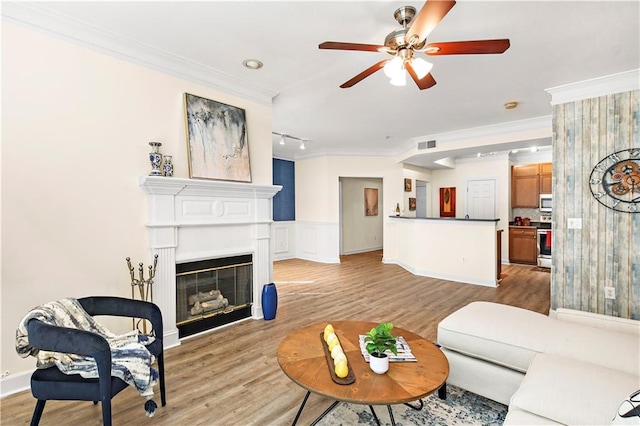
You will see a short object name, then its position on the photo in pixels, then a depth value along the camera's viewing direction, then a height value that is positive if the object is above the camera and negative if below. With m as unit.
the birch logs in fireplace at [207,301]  3.25 -0.99
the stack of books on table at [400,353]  1.80 -0.86
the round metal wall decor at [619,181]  3.08 +0.28
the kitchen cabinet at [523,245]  6.96 -0.84
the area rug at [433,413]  1.92 -1.32
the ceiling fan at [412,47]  1.81 +1.03
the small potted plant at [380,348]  1.64 -0.74
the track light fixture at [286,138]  5.51 +1.37
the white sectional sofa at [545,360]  1.39 -0.86
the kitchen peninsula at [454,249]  5.31 -0.74
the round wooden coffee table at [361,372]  1.46 -0.87
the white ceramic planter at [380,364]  1.64 -0.82
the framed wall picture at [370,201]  9.36 +0.24
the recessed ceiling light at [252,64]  2.97 +1.42
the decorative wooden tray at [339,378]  1.55 -0.86
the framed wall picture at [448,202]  8.24 +0.19
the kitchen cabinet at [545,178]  6.99 +0.69
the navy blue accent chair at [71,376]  1.52 -0.86
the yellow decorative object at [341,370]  1.58 -0.82
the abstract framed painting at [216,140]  3.07 +0.73
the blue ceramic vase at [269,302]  3.65 -1.09
